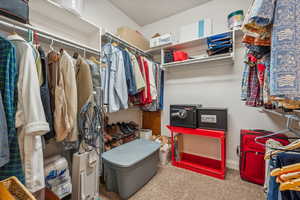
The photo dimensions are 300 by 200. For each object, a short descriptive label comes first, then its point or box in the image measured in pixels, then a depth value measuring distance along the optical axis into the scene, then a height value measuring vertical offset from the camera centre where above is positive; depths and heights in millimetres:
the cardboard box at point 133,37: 1924 +995
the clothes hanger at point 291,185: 435 -313
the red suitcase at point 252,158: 1430 -718
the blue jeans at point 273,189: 525 -399
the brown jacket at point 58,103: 985 -41
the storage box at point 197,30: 1928 +1068
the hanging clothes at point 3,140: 622 -213
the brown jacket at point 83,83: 1170 +138
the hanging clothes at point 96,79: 1274 +196
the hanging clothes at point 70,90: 1034 +66
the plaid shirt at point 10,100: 704 -11
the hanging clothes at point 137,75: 1766 +315
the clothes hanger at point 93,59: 1399 +449
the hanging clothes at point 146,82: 1924 +230
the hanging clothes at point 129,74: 1682 +314
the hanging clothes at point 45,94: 903 +28
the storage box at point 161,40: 2094 +982
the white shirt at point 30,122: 734 -141
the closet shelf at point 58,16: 1131 +838
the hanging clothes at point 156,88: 2217 +171
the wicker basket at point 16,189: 505 -390
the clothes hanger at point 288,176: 456 -295
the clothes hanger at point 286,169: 471 -279
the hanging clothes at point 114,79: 1478 +225
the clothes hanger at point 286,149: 623 -262
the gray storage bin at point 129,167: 1232 -746
